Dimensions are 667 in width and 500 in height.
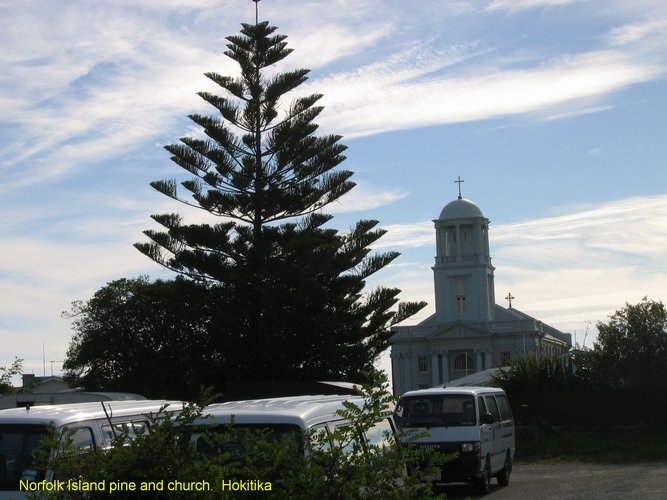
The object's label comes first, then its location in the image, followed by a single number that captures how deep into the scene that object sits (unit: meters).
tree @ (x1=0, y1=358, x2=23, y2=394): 22.17
